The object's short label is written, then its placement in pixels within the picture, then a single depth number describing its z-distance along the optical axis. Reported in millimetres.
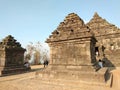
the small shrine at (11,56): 8976
